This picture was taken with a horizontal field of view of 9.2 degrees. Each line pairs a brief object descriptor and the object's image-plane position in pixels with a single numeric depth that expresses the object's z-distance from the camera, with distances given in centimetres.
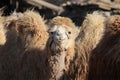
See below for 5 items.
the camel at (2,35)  1276
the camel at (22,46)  1143
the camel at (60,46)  1035
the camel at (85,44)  1062
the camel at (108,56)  921
